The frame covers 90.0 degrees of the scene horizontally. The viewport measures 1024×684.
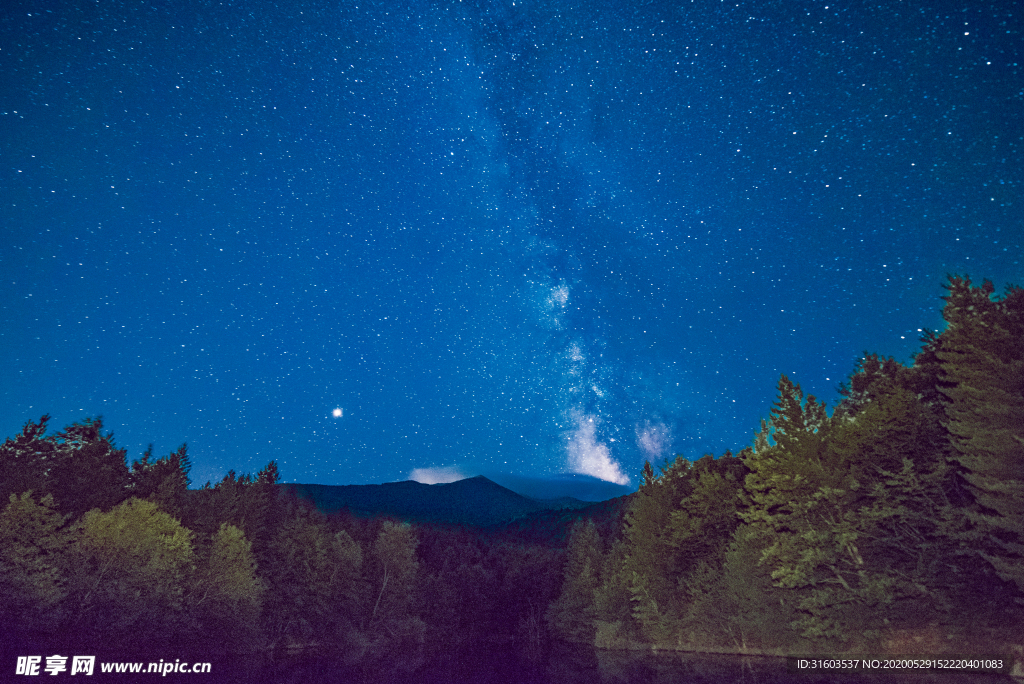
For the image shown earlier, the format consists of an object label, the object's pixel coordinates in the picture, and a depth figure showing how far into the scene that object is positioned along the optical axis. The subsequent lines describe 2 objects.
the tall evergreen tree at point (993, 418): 19.20
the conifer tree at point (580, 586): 65.75
